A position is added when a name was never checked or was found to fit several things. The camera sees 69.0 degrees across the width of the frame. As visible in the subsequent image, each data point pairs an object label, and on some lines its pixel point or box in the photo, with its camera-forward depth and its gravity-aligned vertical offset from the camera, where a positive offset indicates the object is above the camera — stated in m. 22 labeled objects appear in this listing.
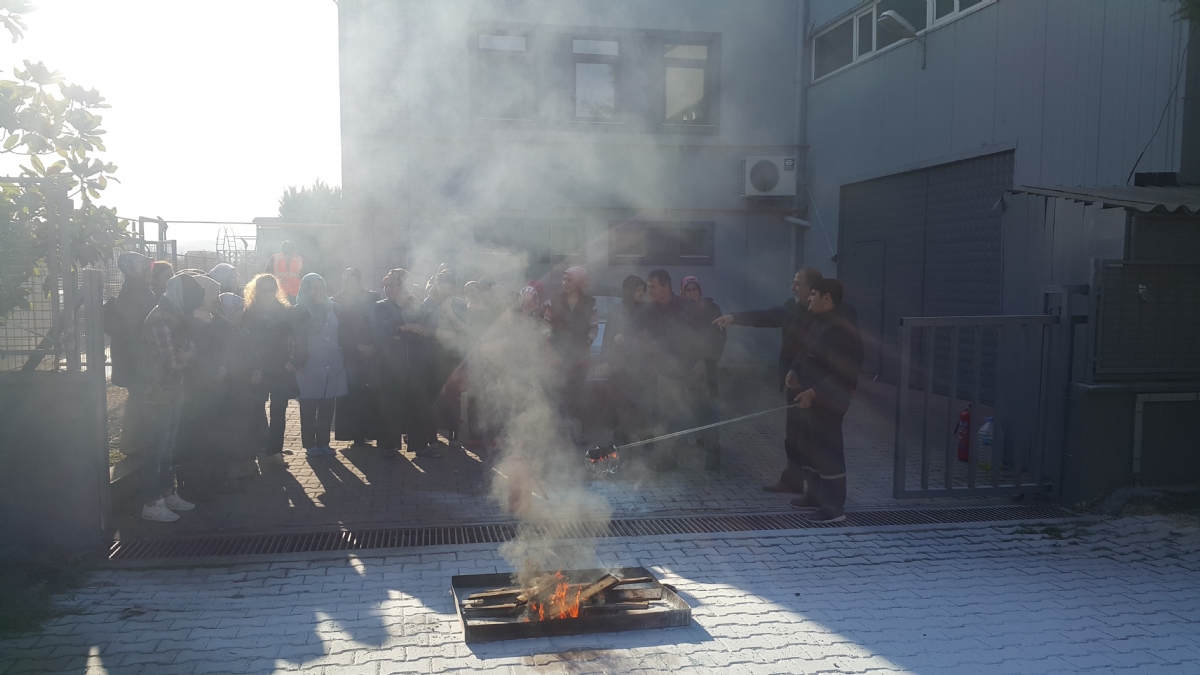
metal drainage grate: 5.47 -1.66
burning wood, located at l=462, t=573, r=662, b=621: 4.32 -1.58
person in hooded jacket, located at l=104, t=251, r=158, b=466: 7.07 -0.28
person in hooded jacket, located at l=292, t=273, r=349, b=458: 7.65 -0.69
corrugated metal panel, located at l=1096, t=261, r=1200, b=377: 6.41 -0.17
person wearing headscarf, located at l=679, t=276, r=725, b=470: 7.61 -0.69
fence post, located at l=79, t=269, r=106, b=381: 5.44 -0.25
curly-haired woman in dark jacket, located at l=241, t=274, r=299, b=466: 7.21 -0.57
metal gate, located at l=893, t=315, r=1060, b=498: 6.41 -1.02
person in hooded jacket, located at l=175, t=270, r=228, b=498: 6.32 -0.92
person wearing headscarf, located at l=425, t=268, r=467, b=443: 7.95 -0.45
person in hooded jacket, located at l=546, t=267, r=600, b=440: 7.76 -0.41
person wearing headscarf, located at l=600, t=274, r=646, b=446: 7.75 -0.81
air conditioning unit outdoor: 13.77 +1.79
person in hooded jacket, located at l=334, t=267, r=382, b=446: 7.91 -0.68
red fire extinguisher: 7.76 -1.28
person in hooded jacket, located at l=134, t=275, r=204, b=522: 5.78 -0.66
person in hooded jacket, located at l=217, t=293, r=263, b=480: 6.53 -0.78
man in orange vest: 10.53 +0.19
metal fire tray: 4.11 -1.62
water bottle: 7.85 -1.34
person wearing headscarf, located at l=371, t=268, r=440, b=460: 7.81 -0.75
